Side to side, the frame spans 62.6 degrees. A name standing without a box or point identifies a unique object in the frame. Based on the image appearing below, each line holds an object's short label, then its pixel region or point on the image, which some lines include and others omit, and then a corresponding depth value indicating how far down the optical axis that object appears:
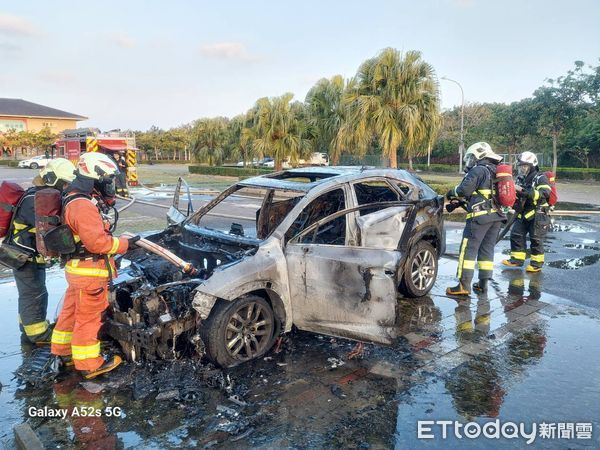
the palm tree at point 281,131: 25.73
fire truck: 24.03
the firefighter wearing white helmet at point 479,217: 6.37
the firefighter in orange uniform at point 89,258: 4.02
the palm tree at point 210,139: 38.50
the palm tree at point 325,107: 25.73
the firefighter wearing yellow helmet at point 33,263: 4.65
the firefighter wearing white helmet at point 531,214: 7.70
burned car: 4.18
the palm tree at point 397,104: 17.88
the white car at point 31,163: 40.15
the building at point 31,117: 63.09
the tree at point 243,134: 27.86
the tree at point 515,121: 33.66
